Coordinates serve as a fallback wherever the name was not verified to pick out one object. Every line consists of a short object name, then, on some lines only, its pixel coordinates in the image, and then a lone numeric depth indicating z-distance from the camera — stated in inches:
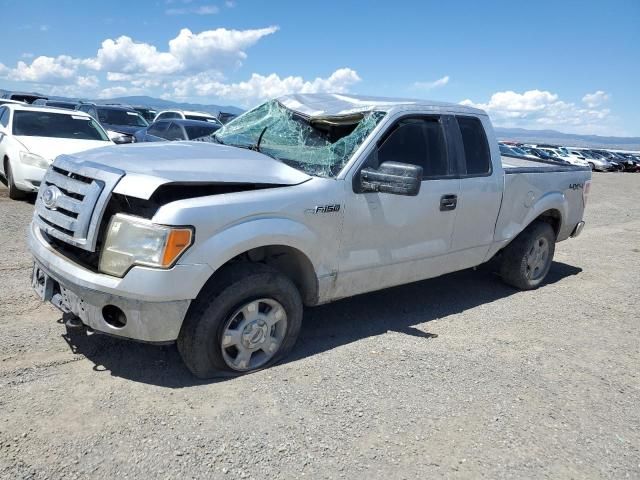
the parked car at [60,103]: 816.6
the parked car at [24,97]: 1018.9
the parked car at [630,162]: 1612.9
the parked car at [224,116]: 942.9
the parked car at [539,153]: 1357.8
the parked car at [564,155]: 1488.3
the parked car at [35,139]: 323.3
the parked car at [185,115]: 750.7
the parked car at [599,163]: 1514.5
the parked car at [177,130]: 479.8
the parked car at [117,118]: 637.3
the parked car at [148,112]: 999.0
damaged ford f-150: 115.9
